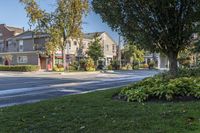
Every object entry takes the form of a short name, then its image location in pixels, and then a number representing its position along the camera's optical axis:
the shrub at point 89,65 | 33.09
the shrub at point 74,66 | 34.37
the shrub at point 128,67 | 40.77
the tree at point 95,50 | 39.40
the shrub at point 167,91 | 6.63
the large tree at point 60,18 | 30.42
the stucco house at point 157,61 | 48.99
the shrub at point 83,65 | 34.23
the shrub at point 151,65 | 48.13
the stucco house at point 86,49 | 41.72
